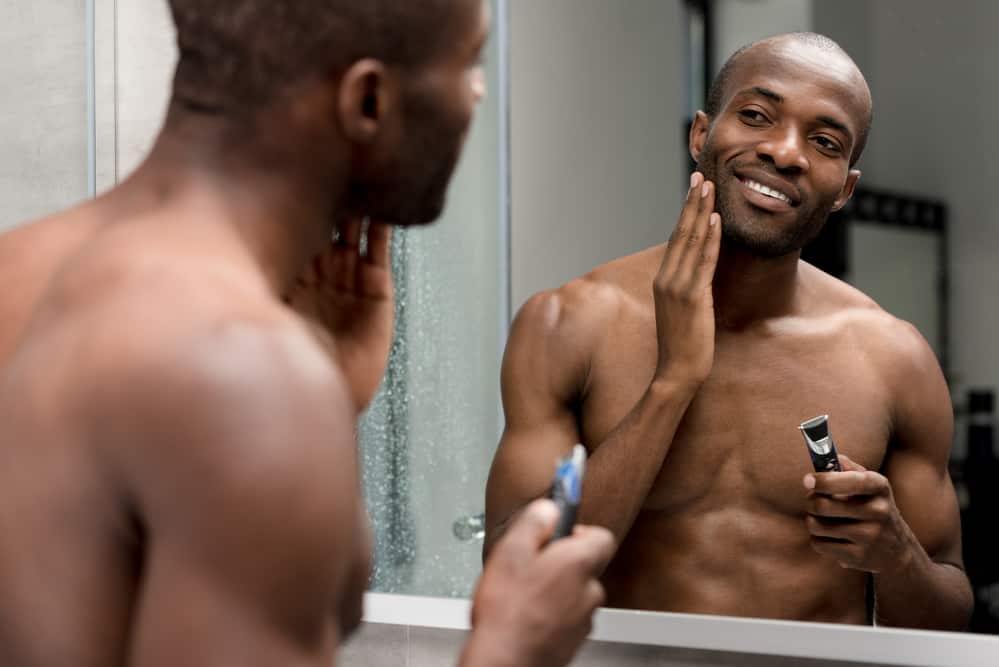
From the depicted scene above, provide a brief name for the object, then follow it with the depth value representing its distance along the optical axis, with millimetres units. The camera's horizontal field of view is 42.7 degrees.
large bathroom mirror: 1329
